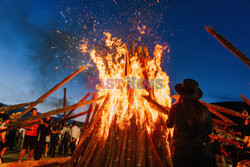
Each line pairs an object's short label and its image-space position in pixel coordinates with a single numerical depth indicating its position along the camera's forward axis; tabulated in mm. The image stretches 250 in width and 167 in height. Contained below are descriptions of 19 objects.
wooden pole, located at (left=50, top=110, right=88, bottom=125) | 5609
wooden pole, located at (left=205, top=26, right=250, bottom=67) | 2842
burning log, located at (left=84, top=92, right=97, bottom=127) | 5624
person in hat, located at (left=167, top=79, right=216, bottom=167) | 2293
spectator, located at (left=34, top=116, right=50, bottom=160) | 6320
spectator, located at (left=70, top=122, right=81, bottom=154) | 9005
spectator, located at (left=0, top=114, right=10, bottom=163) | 5594
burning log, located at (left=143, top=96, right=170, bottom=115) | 4148
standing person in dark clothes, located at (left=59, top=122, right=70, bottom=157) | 10498
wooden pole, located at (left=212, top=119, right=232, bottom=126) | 4950
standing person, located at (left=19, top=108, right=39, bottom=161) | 6063
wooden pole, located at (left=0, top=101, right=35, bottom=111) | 3485
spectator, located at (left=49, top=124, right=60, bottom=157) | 9406
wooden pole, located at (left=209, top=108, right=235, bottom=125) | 4834
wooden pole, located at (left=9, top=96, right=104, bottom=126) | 3786
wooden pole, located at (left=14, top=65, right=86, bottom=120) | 4367
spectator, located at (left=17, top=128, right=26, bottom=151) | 11150
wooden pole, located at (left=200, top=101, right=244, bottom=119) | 4434
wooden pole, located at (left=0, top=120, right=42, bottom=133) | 3543
